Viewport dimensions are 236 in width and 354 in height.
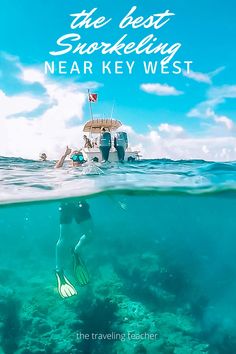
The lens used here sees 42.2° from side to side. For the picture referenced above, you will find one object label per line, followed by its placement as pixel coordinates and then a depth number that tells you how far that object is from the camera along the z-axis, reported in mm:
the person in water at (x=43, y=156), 13359
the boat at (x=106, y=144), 13125
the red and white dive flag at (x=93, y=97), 13242
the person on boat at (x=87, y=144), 16553
